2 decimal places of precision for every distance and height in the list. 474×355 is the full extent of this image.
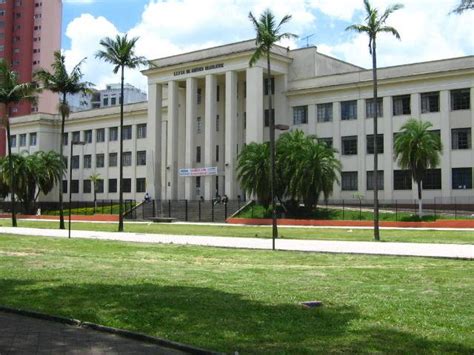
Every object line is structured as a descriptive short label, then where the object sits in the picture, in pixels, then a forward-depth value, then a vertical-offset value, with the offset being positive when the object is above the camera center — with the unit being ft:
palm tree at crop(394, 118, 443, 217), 162.61 +14.94
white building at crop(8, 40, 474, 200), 189.06 +32.68
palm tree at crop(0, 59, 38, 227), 146.10 +28.17
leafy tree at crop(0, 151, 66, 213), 249.75 +12.48
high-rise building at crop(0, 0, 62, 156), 378.73 +107.01
